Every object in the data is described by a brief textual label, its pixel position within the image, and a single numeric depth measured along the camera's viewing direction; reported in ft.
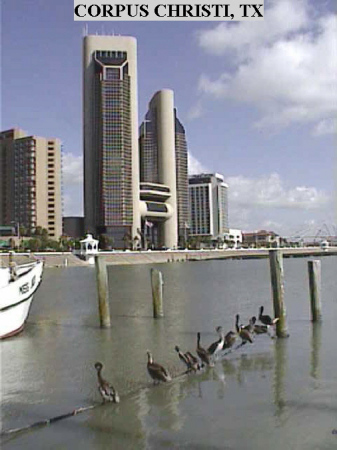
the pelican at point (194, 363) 45.01
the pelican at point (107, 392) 37.19
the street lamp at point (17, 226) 507.55
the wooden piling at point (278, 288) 61.11
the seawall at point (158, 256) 387.14
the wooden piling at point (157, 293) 77.71
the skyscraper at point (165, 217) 631.97
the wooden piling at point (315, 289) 69.77
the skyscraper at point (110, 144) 561.84
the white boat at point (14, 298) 60.56
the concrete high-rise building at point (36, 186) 565.94
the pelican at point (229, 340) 51.87
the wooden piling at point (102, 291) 68.59
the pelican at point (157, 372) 41.37
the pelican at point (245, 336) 56.24
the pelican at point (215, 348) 48.03
